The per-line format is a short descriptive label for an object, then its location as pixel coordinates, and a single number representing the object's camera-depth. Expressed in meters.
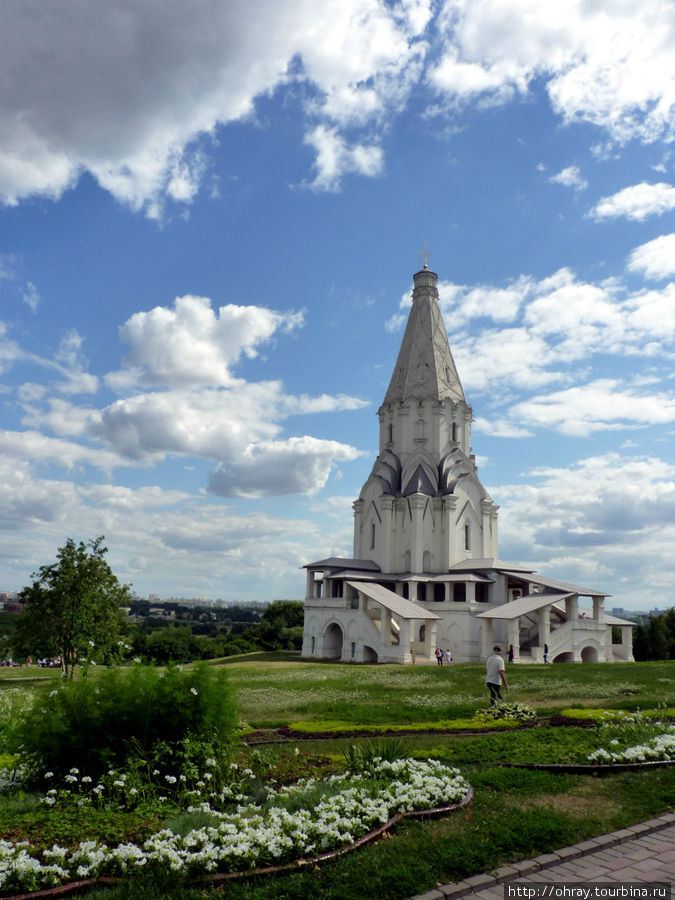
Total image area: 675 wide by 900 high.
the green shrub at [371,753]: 9.28
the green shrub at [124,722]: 8.40
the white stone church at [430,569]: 40.78
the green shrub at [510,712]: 14.62
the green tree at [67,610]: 28.44
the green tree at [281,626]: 62.84
